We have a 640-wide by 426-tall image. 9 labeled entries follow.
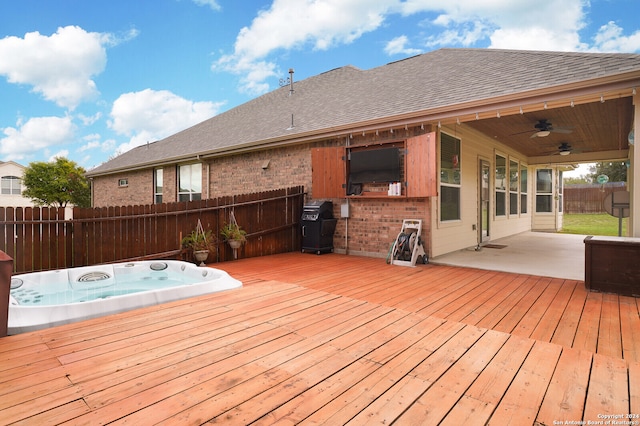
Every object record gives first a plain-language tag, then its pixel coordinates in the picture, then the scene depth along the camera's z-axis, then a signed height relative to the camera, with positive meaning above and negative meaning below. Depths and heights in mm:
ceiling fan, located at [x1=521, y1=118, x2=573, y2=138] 6773 +1570
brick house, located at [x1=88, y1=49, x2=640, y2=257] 5203 +1500
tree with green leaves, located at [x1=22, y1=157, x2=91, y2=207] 21641 +1626
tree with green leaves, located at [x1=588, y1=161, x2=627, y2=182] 25256 +2767
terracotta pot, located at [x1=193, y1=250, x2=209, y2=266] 6023 -823
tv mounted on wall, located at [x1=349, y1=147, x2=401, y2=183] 6430 +817
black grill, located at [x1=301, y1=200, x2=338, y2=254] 7258 -393
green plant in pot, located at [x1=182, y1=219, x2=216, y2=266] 6039 -616
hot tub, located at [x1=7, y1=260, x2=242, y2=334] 2941 -924
